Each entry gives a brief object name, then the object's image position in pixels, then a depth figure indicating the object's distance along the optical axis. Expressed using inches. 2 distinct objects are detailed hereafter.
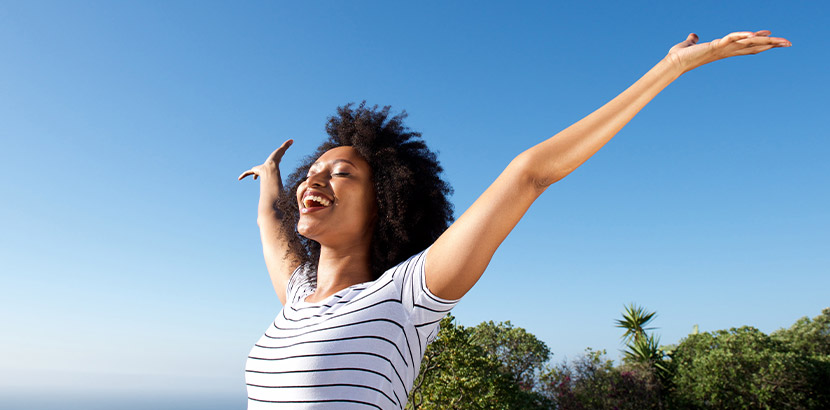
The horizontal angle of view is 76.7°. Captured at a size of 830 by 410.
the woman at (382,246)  55.6
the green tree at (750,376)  778.2
